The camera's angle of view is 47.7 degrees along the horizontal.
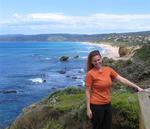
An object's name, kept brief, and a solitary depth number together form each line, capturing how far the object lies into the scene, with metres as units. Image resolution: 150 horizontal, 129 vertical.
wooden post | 2.06
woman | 2.65
